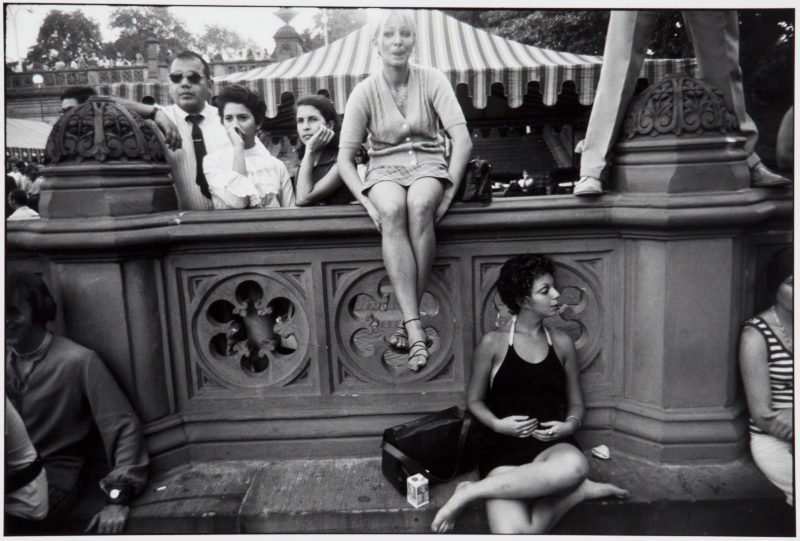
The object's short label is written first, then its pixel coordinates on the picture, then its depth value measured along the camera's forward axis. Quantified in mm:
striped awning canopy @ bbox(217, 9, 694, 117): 6230
